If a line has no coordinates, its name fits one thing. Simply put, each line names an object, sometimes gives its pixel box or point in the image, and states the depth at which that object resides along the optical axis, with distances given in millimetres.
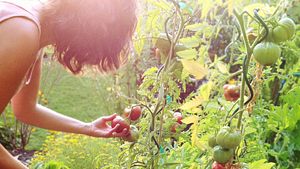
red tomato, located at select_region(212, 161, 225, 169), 1454
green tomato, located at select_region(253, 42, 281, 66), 1314
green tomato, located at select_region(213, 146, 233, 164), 1413
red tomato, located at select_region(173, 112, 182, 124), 1797
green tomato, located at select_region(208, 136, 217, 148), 1487
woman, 1528
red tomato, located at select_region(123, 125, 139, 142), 1659
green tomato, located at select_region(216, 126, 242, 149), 1377
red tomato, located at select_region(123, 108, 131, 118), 1774
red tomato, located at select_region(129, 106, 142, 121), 1729
